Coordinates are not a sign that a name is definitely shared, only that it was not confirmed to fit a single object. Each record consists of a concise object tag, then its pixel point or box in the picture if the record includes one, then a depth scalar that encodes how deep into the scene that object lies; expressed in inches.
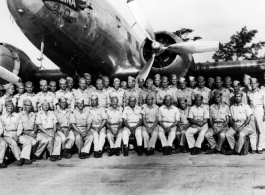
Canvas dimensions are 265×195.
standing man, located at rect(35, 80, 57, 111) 315.9
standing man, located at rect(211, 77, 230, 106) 314.3
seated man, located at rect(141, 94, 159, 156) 273.0
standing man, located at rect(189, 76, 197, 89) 329.7
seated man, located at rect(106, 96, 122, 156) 276.7
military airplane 319.6
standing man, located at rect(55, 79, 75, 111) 320.5
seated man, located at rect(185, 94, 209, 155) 269.6
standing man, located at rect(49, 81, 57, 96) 322.3
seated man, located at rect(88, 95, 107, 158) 271.3
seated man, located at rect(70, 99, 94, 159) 267.3
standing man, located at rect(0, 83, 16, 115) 305.6
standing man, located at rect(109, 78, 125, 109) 326.6
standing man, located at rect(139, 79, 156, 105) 321.1
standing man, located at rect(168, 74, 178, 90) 332.5
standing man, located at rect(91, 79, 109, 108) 323.0
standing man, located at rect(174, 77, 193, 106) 324.2
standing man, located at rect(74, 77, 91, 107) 324.8
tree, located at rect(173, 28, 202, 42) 1084.0
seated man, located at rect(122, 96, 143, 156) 274.6
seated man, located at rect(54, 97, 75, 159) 269.4
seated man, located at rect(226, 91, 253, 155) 261.0
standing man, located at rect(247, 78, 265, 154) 271.9
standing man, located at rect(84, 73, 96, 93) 339.6
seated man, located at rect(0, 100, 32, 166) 247.3
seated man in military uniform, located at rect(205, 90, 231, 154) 267.6
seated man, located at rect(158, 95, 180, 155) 275.1
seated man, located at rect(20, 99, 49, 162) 260.7
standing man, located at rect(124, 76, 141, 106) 325.6
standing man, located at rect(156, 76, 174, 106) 330.6
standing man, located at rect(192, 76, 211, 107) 318.0
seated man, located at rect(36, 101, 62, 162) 264.5
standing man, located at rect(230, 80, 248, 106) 292.3
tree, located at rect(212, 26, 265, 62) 1196.5
